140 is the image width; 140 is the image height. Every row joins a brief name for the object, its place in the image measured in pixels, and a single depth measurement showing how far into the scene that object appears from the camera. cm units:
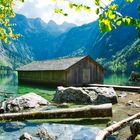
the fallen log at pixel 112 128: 523
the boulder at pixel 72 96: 1295
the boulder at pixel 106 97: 1205
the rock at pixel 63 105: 1161
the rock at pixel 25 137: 607
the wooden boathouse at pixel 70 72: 2442
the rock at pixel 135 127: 595
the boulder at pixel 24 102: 1102
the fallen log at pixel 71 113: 858
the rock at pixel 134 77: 3361
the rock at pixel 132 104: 1074
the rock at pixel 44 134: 646
